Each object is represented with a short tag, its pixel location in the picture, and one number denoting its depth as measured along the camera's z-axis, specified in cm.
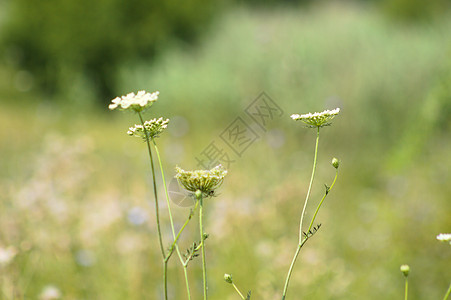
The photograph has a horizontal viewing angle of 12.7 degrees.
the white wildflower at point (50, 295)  297
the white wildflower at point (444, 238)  245
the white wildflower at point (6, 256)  291
